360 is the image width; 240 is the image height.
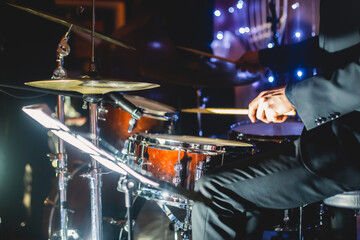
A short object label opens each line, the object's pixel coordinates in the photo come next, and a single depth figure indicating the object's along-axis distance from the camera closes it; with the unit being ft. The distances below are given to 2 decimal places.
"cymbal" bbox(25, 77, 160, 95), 4.51
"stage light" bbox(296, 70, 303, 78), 10.08
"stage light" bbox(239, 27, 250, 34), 14.07
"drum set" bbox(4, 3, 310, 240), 4.85
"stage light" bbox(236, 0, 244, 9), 13.36
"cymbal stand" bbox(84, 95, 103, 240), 5.29
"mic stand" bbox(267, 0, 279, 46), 10.37
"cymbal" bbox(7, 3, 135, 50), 5.29
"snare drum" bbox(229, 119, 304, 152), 6.45
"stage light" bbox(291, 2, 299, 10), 10.92
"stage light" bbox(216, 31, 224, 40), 14.63
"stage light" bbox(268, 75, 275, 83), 11.19
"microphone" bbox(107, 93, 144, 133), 4.99
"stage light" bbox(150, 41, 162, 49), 13.90
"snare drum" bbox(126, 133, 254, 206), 5.61
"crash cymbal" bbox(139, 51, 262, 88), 9.56
